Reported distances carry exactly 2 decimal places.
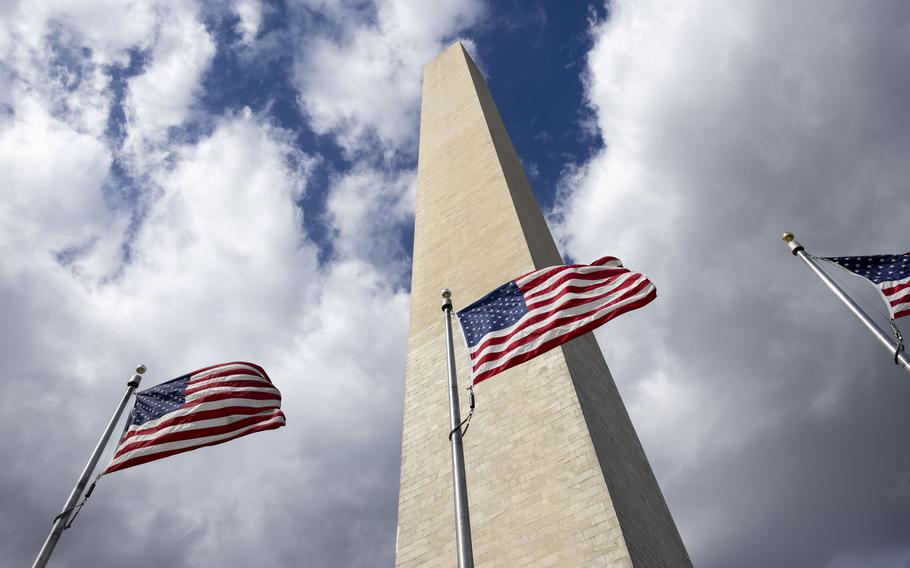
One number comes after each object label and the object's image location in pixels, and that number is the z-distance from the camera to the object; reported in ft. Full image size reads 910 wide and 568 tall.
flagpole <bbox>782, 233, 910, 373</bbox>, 29.45
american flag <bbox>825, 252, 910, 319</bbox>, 31.91
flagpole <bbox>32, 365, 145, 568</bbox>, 28.19
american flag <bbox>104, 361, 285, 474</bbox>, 32.01
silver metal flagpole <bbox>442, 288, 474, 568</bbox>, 22.19
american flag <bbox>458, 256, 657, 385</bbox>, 28.73
